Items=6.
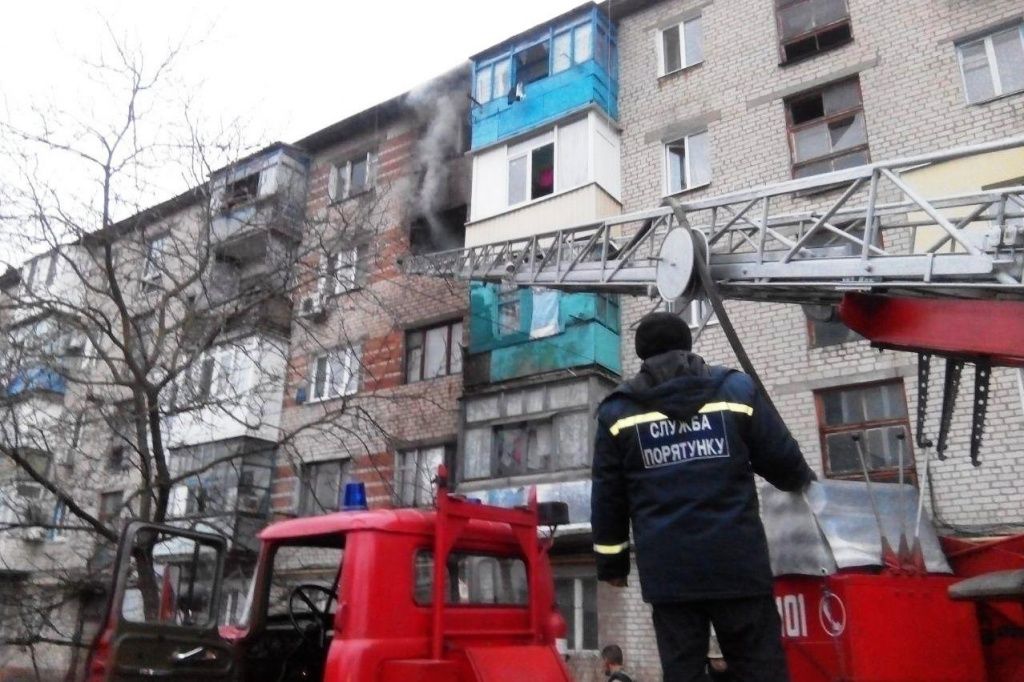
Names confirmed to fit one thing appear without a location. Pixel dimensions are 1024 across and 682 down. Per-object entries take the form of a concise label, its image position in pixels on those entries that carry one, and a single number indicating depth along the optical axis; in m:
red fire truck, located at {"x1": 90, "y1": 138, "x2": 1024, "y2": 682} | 3.46
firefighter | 2.70
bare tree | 8.70
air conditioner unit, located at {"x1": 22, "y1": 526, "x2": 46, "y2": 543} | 19.63
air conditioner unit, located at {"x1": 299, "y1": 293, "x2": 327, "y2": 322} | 11.55
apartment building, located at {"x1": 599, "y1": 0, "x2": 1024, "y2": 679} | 10.73
